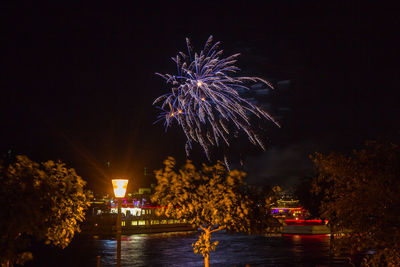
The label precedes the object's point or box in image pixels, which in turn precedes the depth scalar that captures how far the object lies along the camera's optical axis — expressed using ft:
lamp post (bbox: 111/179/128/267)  44.48
